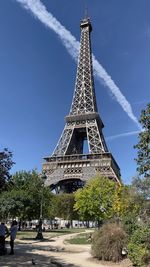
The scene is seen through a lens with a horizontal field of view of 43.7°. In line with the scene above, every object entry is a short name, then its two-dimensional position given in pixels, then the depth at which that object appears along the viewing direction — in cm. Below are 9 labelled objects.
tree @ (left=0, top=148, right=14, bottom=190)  996
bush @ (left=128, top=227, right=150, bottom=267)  764
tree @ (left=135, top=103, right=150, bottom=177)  838
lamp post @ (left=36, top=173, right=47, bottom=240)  1761
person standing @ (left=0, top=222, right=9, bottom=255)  919
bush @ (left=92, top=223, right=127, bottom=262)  906
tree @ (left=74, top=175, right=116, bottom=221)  2407
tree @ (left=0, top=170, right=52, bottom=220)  2447
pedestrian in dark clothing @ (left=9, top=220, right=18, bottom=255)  949
